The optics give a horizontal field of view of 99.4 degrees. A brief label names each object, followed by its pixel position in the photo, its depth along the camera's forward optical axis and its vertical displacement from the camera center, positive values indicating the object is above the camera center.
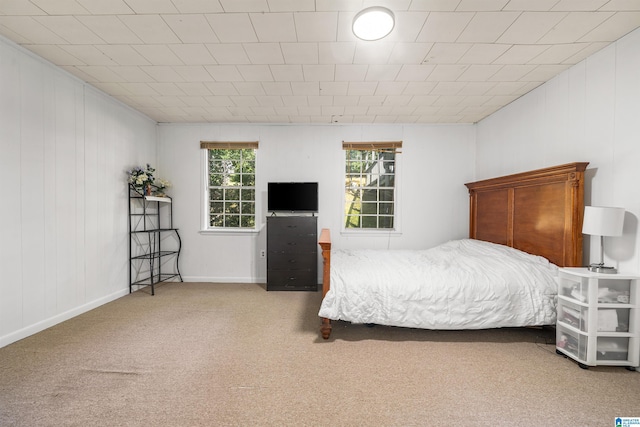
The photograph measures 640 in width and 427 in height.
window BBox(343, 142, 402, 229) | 4.44 +0.29
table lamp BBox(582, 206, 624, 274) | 2.01 -0.10
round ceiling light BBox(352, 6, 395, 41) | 1.84 +1.30
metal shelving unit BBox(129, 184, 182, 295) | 3.84 -0.52
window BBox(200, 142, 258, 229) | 4.49 +0.30
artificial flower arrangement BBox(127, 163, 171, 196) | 3.71 +0.36
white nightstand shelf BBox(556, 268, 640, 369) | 1.97 -0.82
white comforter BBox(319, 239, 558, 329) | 2.34 -0.78
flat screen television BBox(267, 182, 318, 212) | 4.19 +0.17
